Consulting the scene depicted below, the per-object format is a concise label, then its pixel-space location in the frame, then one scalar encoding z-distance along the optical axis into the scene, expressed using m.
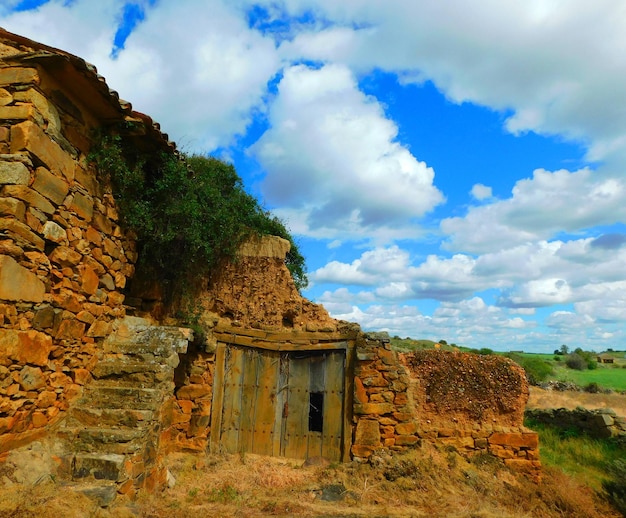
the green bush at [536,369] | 22.23
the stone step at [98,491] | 4.18
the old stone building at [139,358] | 4.48
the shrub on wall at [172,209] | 6.07
